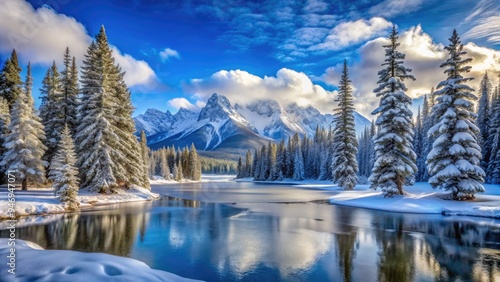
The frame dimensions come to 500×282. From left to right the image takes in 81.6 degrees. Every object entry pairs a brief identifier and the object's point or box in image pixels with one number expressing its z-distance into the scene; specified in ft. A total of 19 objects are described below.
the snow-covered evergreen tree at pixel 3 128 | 103.65
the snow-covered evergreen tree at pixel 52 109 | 114.21
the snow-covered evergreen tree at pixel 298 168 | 315.08
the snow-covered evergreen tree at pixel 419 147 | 218.79
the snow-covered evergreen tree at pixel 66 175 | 74.23
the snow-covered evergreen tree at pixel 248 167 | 466.33
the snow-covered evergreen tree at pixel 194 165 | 398.83
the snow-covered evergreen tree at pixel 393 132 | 93.35
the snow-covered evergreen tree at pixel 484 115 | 166.23
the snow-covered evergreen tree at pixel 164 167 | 368.93
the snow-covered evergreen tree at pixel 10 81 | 128.26
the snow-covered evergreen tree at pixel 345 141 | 154.20
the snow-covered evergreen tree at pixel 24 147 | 89.92
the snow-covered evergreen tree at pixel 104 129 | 98.37
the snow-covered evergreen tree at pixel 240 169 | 488.02
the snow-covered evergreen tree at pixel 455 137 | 82.43
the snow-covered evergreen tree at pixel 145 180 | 131.54
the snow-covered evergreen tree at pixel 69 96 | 119.03
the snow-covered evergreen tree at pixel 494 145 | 145.18
